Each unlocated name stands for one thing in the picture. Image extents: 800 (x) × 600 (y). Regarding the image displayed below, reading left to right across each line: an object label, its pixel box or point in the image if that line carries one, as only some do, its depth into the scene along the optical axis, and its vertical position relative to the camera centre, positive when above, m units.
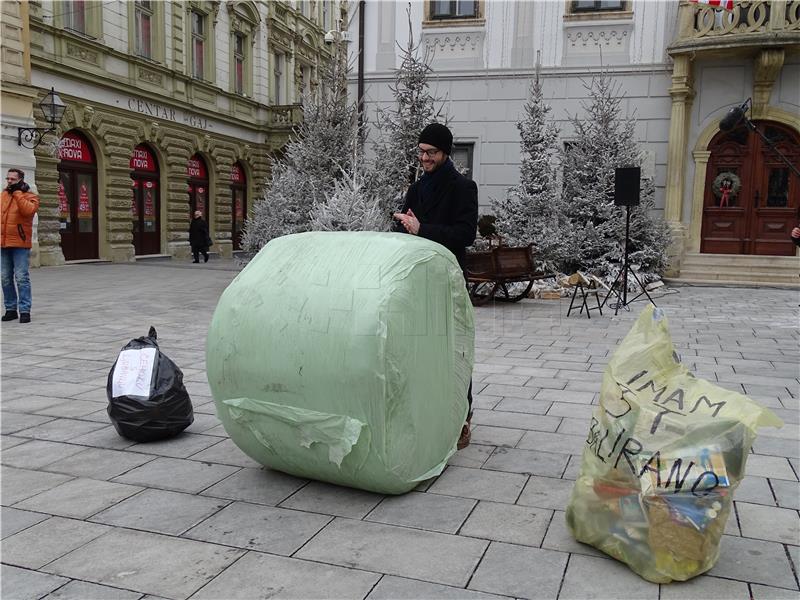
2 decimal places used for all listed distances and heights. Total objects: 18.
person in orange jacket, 8.70 -0.34
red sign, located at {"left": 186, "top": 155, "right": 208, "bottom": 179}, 25.07 +1.72
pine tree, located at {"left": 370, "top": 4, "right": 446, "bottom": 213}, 13.72 +1.79
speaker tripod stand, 11.14 -1.14
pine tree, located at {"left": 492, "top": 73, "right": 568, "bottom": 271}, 13.69 +0.48
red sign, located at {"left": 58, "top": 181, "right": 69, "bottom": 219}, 18.52 +0.20
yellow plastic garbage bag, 2.51 -0.86
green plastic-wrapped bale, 3.09 -0.64
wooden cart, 11.48 -0.75
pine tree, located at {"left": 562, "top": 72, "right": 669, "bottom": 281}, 13.89 +0.47
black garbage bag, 4.18 -1.11
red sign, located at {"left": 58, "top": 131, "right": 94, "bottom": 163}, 18.48 +1.72
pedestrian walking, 21.88 -0.63
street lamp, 16.42 +2.19
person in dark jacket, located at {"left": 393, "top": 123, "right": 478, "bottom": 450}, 4.18 +0.14
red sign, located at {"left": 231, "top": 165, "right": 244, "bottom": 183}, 28.14 +1.75
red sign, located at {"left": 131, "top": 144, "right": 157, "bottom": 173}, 21.53 +1.72
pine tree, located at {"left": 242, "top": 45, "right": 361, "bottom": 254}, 14.20 +1.14
